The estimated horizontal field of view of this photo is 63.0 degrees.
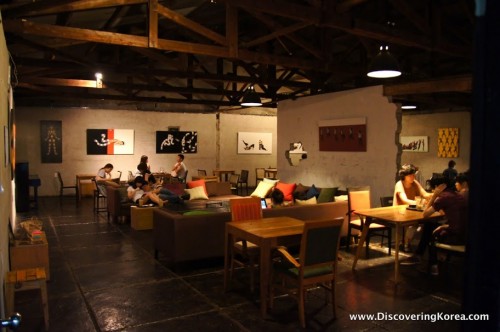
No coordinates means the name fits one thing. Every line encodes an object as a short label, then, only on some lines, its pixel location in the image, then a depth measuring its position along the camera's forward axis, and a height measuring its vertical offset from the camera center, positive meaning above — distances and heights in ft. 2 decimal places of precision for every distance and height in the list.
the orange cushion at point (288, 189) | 28.84 -2.62
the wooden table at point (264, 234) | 13.01 -2.72
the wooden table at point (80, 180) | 39.54 -2.91
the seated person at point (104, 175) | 33.71 -2.09
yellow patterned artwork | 43.39 +1.29
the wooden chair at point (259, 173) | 51.48 -2.57
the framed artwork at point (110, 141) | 43.91 +1.17
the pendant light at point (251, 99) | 28.30 +3.76
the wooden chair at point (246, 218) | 15.29 -2.65
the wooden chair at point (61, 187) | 38.31 -3.45
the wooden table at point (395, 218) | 15.93 -2.60
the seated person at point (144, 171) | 32.20 -1.63
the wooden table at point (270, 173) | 48.52 -2.45
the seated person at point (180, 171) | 37.65 -1.76
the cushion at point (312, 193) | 26.68 -2.62
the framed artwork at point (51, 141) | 41.93 +1.06
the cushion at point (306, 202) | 21.86 -2.64
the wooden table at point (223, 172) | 47.57 -2.32
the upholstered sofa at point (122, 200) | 27.68 -3.38
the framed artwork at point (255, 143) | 52.19 +1.28
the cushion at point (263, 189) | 31.15 -2.82
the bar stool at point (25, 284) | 11.55 -3.84
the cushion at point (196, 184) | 31.04 -2.42
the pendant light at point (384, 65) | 17.71 +3.87
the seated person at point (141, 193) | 27.27 -2.81
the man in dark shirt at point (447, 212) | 15.61 -2.30
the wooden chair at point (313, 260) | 12.07 -3.28
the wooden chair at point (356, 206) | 20.48 -2.68
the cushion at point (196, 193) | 29.53 -2.96
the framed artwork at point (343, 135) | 28.19 +1.36
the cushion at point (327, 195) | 23.93 -2.51
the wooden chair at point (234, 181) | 40.59 -2.90
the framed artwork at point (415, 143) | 46.65 +1.25
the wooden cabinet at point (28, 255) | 15.28 -3.97
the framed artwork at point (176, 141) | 47.67 +1.29
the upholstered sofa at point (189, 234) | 17.31 -3.58
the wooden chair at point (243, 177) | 43.62 -2.62
